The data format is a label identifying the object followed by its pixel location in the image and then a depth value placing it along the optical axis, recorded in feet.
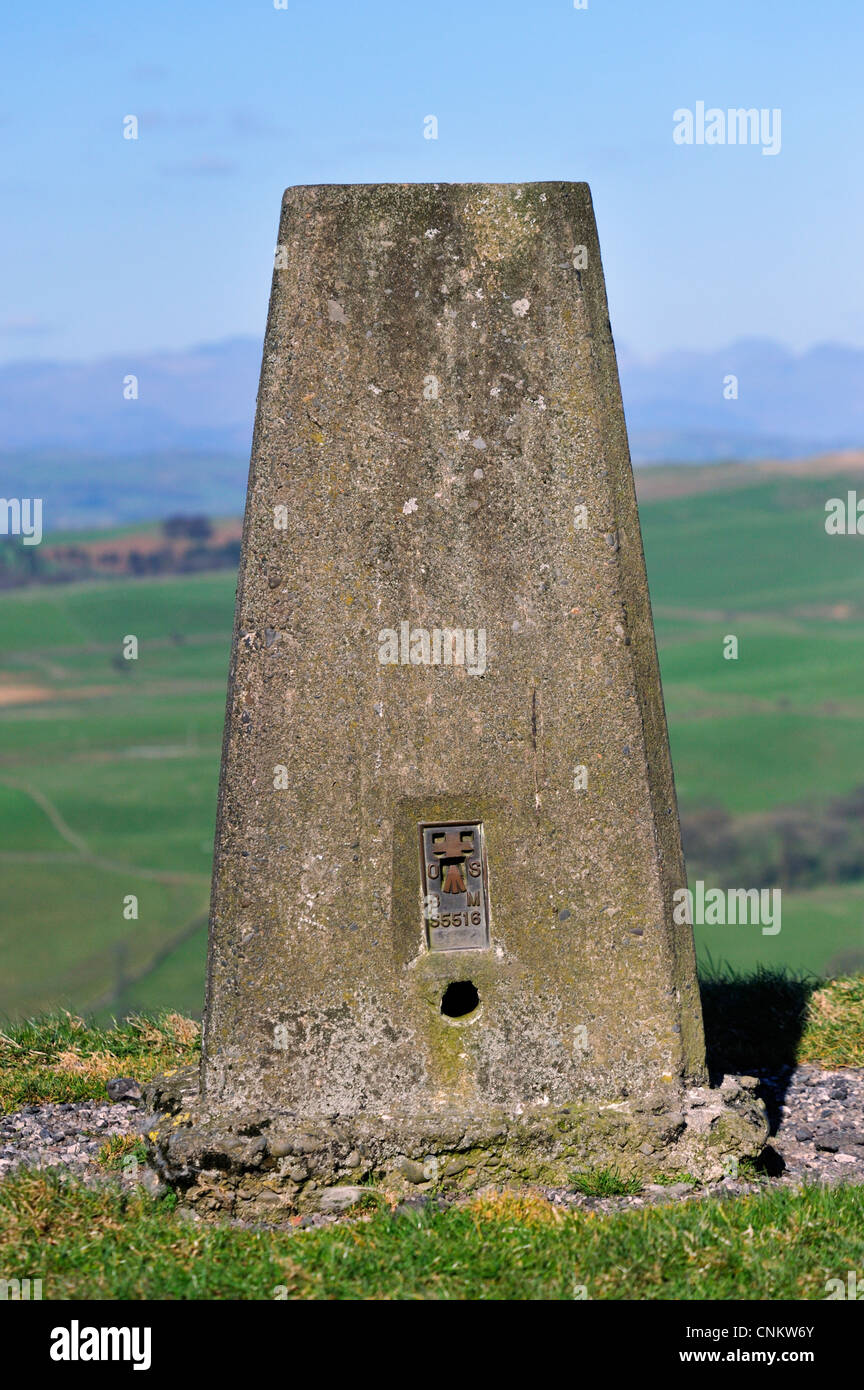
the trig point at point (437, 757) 22.30
